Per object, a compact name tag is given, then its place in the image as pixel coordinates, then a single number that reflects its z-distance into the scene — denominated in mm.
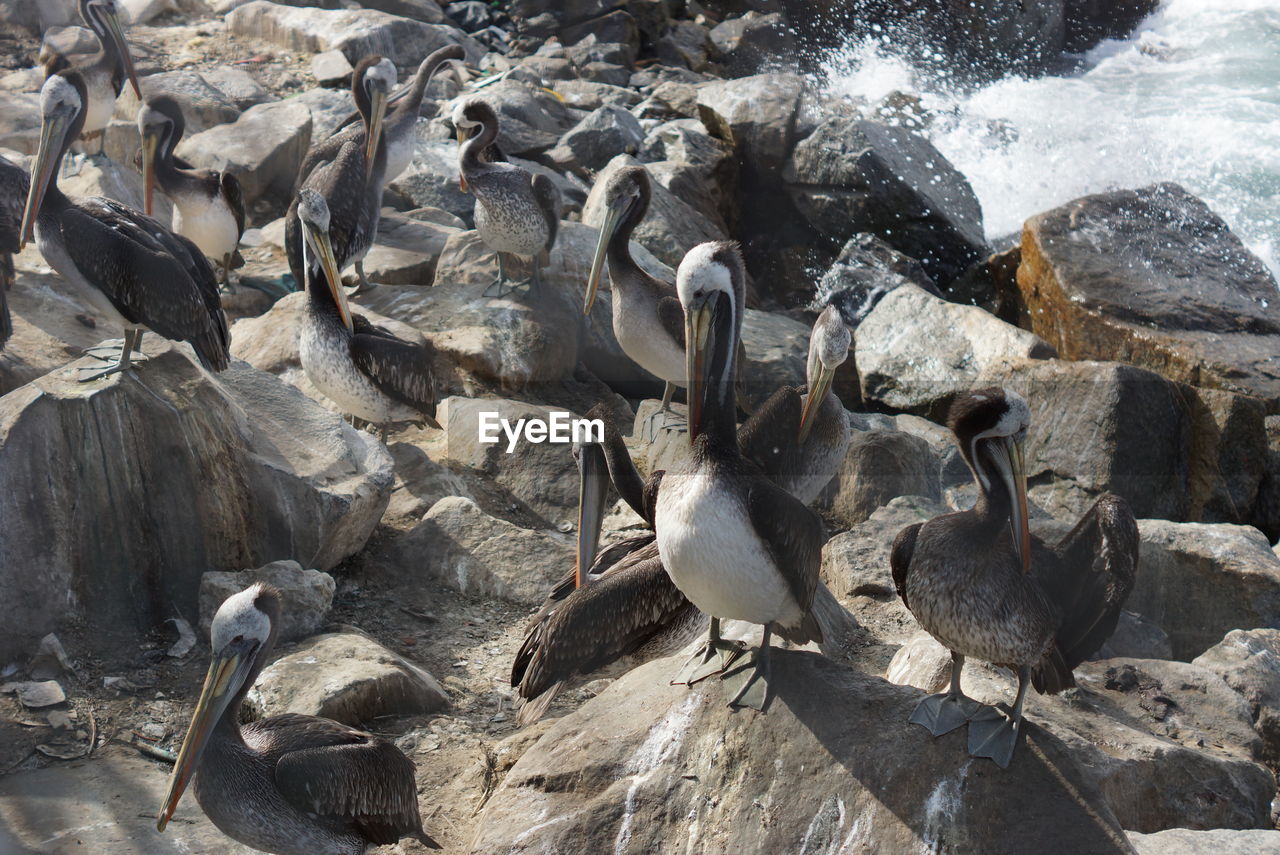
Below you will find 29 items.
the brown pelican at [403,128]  10625
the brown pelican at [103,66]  11289
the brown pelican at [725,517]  4035
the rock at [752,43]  18750
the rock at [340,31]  15750
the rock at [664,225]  10820
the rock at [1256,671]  5680
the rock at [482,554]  6766
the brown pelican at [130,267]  6301
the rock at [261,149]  11891
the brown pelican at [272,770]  4141
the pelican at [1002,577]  3998
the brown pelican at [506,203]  9227
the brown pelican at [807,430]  6523
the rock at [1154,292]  9938
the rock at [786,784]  3832
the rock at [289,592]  5734
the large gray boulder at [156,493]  5453
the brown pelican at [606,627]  5273
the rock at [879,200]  12633
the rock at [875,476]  7672
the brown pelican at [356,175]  9023
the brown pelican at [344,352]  7559
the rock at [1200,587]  6887
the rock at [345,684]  5199
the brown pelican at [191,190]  9664
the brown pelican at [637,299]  8227
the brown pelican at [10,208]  7936
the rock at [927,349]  9758
